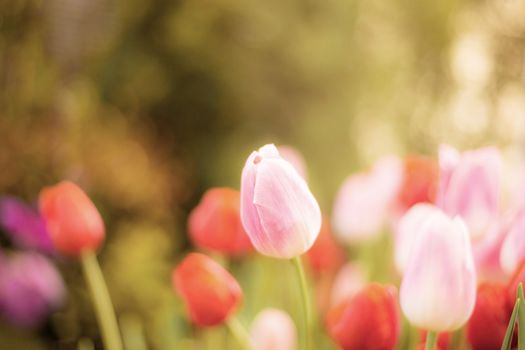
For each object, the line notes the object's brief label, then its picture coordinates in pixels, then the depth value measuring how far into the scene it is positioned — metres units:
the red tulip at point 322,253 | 1.26
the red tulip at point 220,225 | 1.18
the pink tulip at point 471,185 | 1.06
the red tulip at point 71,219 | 1.13
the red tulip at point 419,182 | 1.15
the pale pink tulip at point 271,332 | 1.14
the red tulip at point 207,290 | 1.09
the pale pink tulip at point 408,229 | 1.06
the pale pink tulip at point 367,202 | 1.19
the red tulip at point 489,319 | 1.03
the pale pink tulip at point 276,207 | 1.01
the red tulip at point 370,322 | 1.04
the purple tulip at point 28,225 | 1.37
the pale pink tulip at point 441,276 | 1.00
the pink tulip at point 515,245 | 1.04
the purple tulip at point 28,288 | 1.45
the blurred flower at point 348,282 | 1.26
